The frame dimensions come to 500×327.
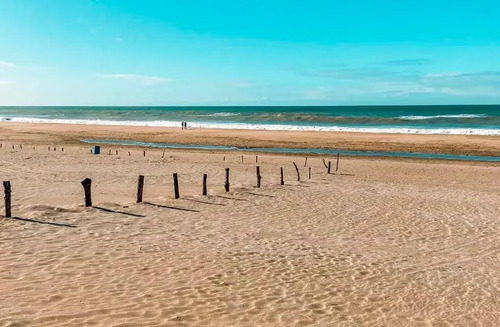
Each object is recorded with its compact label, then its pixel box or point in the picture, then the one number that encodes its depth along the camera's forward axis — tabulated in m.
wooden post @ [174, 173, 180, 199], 18.39
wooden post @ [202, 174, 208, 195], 19.38
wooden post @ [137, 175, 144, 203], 17.19
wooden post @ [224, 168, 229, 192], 20.40
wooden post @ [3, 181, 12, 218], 13.85
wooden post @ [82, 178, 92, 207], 15.54
